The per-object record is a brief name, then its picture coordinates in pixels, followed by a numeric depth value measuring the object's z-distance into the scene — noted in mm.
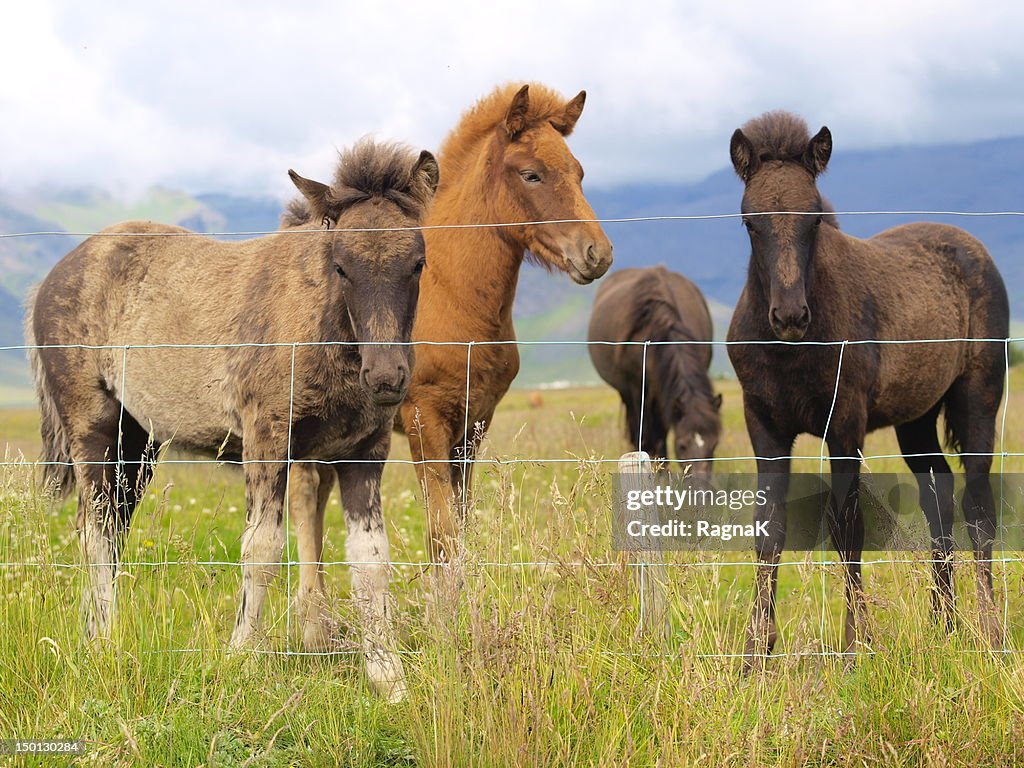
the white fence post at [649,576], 3857
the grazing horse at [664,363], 10664
